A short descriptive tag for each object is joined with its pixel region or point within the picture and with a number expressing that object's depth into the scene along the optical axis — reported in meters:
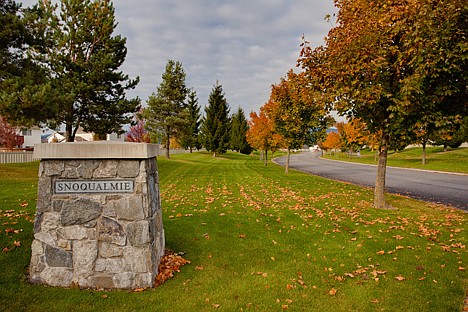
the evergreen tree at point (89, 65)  19.98
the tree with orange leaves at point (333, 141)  59.41
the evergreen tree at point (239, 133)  61.25
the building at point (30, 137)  50.88
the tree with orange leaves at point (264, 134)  26.84
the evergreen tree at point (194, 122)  54.84
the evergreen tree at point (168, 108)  37.38
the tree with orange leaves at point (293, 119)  19.08
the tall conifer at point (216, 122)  47.59
